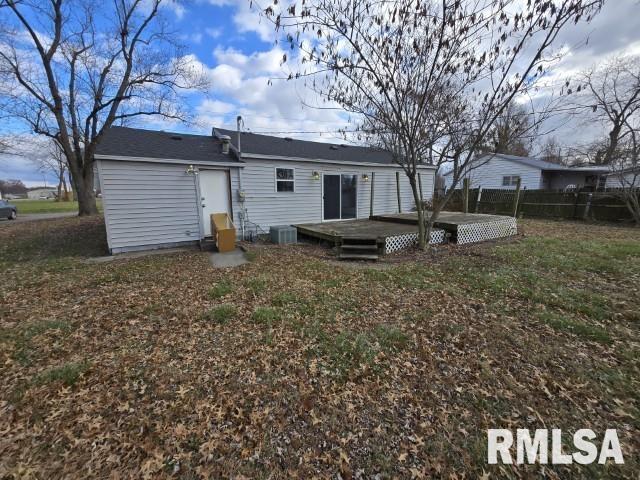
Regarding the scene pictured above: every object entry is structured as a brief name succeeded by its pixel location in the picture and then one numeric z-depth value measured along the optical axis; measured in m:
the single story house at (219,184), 7.00
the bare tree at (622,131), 10.34
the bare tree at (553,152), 25.02
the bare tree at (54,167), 30.59
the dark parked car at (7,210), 15.45
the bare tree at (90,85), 12.18
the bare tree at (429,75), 4.67
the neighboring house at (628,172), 10.19
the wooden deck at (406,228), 7.67
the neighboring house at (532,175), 18.83
